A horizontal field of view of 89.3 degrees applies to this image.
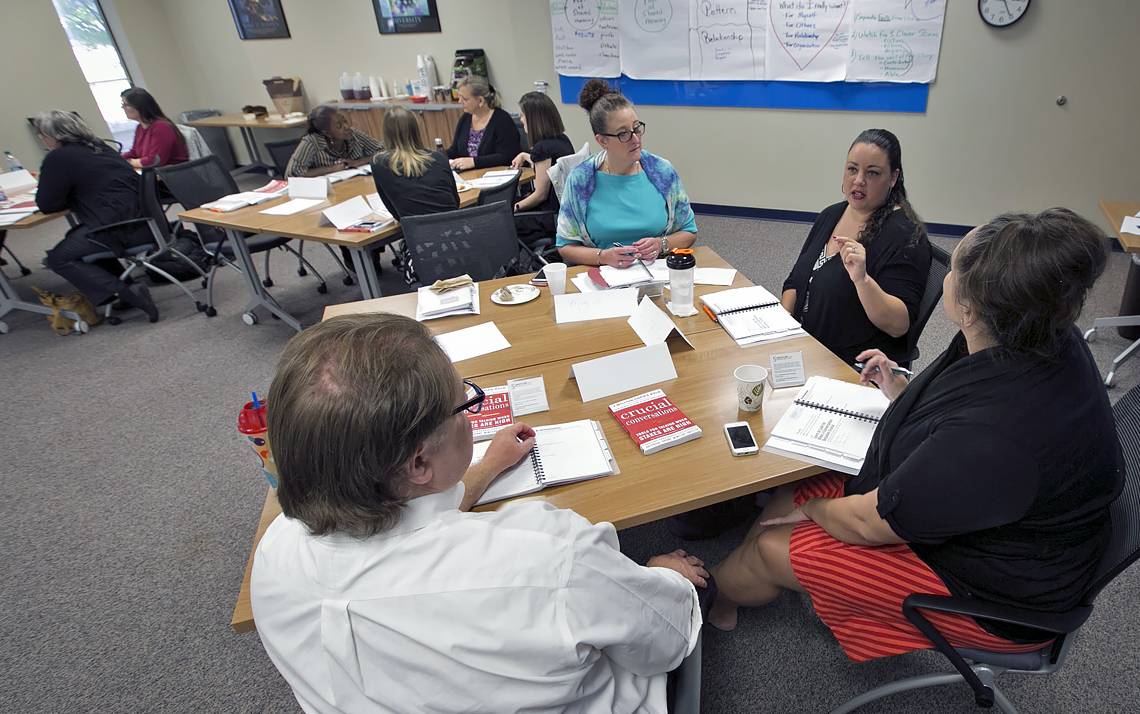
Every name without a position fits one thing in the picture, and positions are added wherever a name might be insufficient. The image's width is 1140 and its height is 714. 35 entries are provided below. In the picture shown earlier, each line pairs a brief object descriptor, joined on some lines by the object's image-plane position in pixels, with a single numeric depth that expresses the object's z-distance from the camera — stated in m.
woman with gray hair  3.57
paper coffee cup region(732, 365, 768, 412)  1.40
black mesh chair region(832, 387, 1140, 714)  1.06
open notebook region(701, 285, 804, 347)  1.77
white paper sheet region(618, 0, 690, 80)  4.51
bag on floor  3.98
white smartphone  1.32
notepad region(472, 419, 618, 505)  1.27
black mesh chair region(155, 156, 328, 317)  3.76
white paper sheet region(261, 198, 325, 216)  3.51
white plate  2.11
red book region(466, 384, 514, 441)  1.44
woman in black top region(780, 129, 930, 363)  1.79
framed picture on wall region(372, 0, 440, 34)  5.61
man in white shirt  0.75
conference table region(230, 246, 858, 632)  1.23
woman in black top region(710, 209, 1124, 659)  1.00
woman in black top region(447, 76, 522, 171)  4.09
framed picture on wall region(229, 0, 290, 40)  6.66
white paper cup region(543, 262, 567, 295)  2.11
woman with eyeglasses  2.43
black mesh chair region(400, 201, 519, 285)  2.47
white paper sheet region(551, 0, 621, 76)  4.76
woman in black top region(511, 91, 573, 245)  3.55
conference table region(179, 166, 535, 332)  3.08
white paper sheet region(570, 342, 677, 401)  1.54
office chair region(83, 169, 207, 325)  3.78
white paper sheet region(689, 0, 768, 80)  4.24
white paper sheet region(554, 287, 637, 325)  1.98
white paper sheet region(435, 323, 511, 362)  1.81
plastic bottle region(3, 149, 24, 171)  5.00
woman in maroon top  4.88
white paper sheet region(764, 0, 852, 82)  3.99
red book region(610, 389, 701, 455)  1.36
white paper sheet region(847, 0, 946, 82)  3.72
